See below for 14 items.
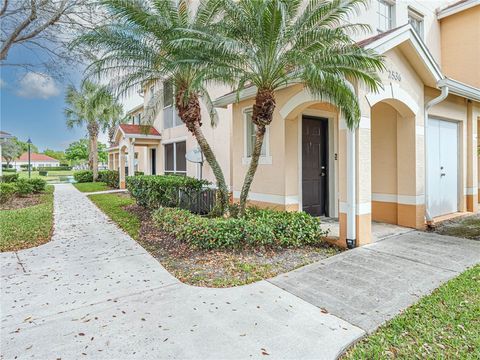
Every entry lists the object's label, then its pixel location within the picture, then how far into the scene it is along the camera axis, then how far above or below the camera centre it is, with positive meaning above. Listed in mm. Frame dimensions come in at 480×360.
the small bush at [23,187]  14859 -347
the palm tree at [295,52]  5500 +2573
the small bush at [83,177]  27781 +296
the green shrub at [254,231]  6000 -1140
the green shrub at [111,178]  21922 +122
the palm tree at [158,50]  6375 +3186
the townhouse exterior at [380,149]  6375 +793
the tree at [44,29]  9844 +5472
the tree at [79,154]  71438 +6518
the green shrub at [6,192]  13094 -504
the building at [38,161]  77981 +5801
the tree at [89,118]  25905 +5929
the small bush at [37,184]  16500 -207
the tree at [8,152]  43906 +4674
